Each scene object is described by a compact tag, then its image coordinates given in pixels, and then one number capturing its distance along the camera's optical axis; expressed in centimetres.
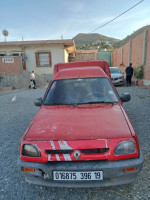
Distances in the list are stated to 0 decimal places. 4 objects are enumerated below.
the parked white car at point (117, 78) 1084
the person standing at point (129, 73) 1050
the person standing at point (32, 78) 1247
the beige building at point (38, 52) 1374
